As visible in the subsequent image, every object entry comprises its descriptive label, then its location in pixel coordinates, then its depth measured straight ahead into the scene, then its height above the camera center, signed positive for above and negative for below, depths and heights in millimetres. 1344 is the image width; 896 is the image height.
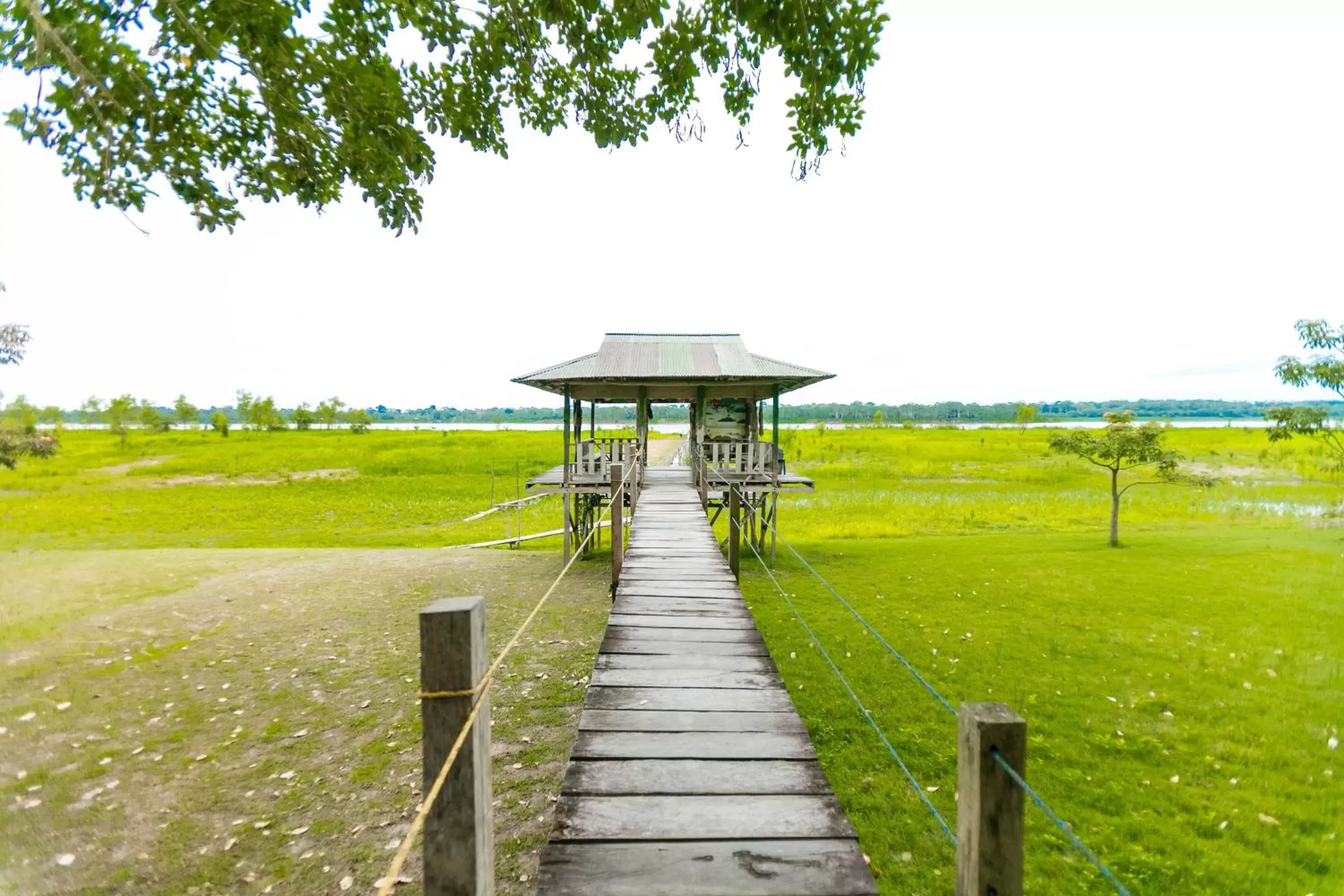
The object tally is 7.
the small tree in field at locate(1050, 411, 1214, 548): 17094 -566
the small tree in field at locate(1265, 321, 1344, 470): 13602 +1244
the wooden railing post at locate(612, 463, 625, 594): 7348 -1373
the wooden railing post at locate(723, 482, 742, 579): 7637 -1475
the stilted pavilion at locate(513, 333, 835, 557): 14016 +989
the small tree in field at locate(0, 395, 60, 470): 16094 -293
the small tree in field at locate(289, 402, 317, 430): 103250 +2827
